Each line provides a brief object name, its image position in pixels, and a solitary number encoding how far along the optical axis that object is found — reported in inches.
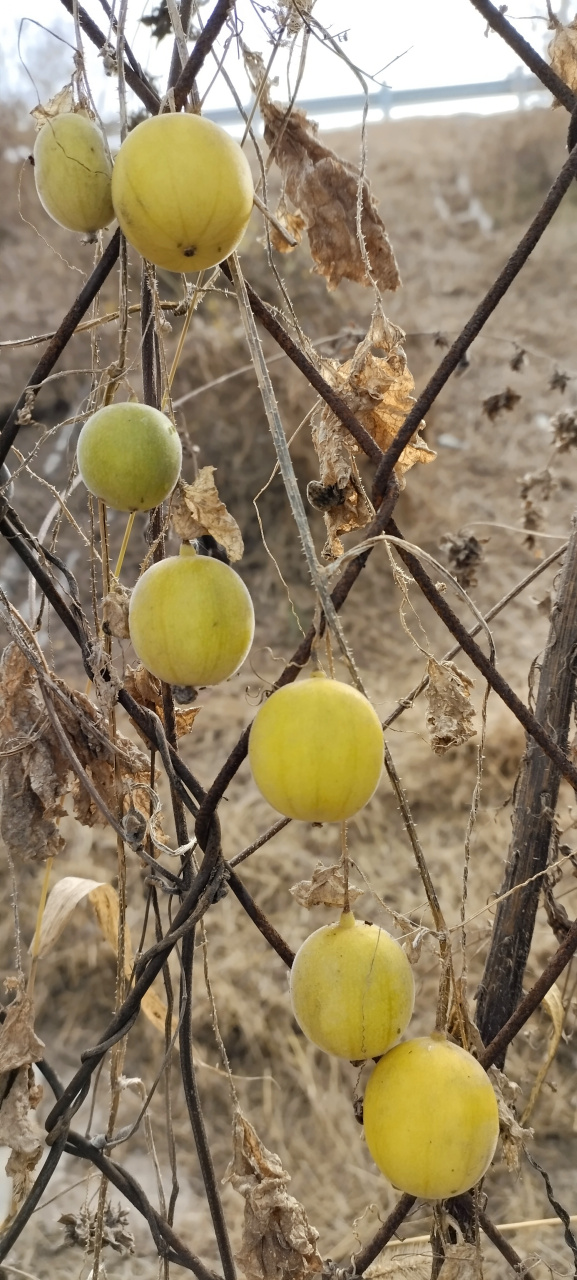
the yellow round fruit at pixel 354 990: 17.2
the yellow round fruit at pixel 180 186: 14.6
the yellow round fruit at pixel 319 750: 14.4
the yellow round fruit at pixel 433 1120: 17.2
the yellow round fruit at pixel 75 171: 17.1
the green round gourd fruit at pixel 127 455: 17.0
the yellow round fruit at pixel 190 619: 16.2
